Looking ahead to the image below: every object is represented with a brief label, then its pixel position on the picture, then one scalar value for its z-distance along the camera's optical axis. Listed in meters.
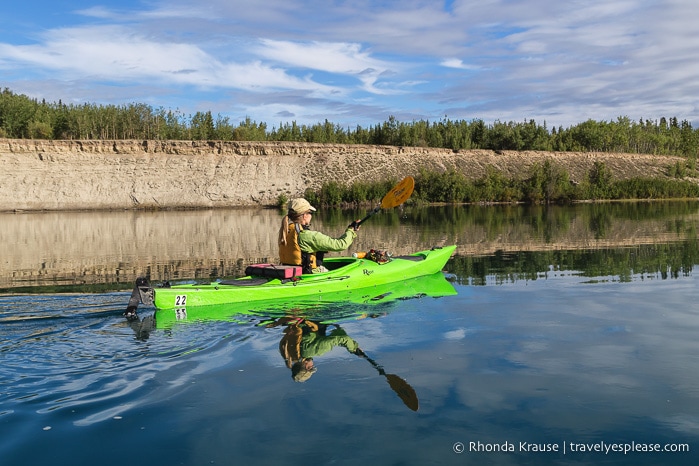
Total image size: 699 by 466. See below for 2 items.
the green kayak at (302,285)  11.67
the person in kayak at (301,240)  13.24
